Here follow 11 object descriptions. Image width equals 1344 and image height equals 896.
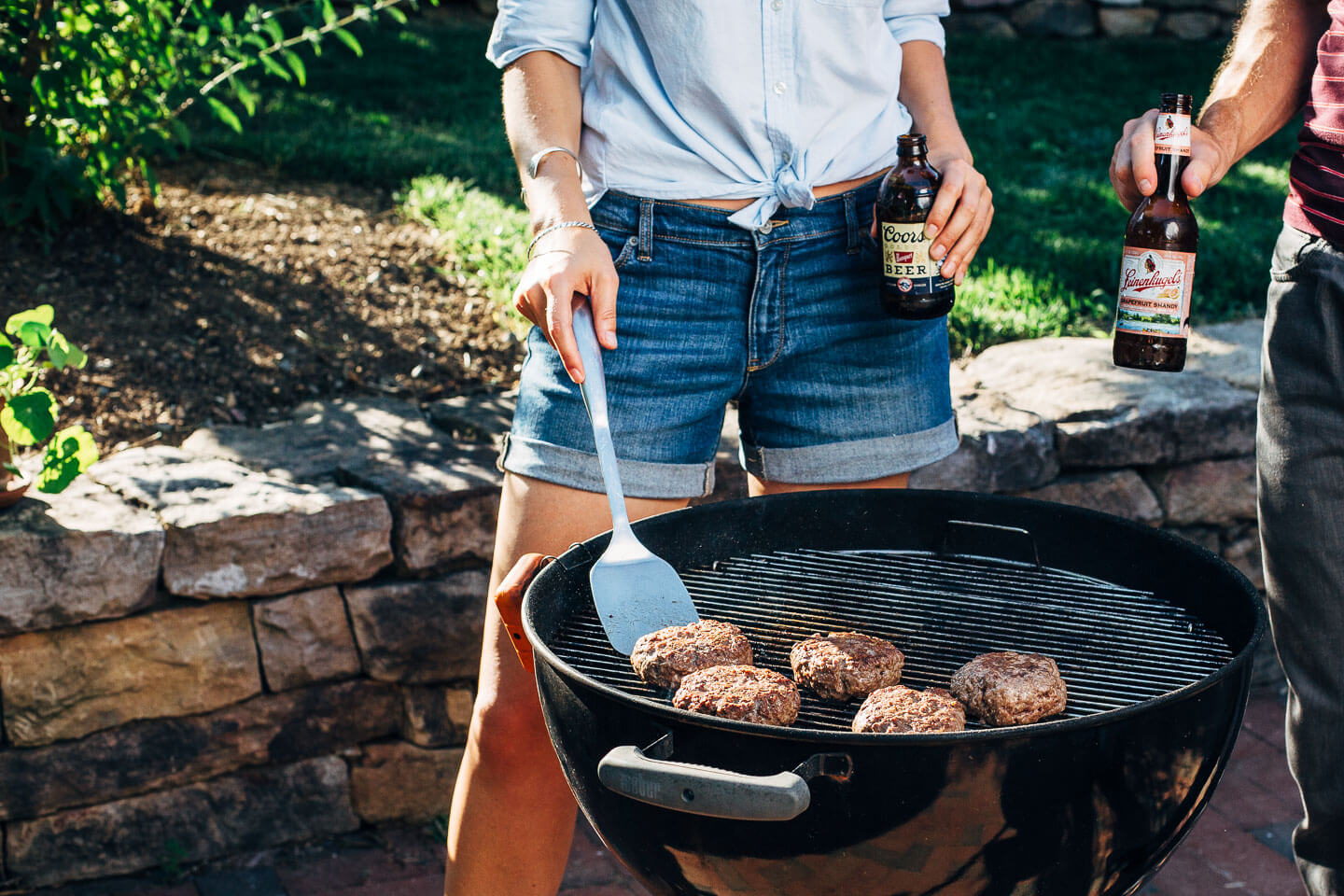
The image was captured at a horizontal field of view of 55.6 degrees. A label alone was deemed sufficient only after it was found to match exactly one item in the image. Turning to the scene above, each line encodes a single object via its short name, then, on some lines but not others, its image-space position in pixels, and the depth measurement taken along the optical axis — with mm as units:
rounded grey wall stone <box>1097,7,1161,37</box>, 9016
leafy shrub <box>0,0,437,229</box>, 3436
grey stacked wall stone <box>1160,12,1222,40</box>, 9039
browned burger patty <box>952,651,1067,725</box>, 1548
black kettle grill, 1357
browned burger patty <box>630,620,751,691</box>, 1633
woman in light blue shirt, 1913
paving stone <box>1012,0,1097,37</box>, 8922
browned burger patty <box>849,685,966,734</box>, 1487
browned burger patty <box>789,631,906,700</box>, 1638
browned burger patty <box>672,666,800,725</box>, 1517
